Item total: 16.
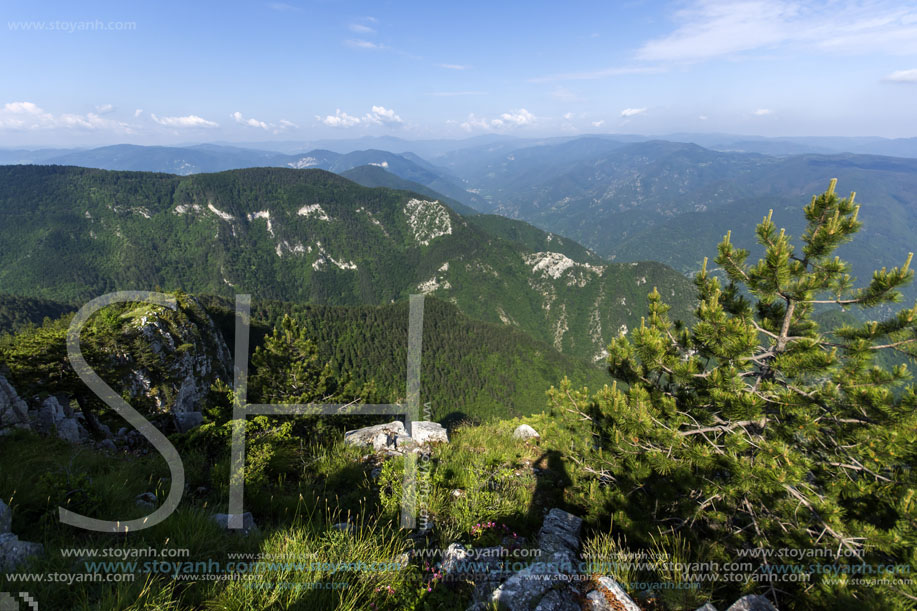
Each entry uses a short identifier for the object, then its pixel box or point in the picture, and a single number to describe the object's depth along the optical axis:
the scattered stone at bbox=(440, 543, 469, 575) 4.48
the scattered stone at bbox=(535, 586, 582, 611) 3.73
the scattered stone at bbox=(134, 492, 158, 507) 5.03
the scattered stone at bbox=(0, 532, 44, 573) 3.32
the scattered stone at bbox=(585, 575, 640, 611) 3.83
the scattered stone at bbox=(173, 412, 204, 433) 14.17
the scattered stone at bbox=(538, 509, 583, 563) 5.61
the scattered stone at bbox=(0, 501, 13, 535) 3.86
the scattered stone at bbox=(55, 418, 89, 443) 10.17
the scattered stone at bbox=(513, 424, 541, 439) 12.44
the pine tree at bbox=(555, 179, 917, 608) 5.64
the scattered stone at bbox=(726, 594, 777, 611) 4.02
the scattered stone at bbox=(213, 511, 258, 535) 5.05
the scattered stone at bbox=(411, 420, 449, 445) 10.93
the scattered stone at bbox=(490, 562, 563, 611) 3.81
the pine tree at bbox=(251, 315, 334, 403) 18.83
